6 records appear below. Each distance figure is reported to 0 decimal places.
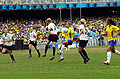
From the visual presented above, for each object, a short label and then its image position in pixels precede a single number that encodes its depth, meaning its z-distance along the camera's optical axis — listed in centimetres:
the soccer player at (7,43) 1870
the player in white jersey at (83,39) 1595
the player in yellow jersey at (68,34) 1930
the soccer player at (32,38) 2558
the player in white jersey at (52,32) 1890
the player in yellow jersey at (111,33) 1485
